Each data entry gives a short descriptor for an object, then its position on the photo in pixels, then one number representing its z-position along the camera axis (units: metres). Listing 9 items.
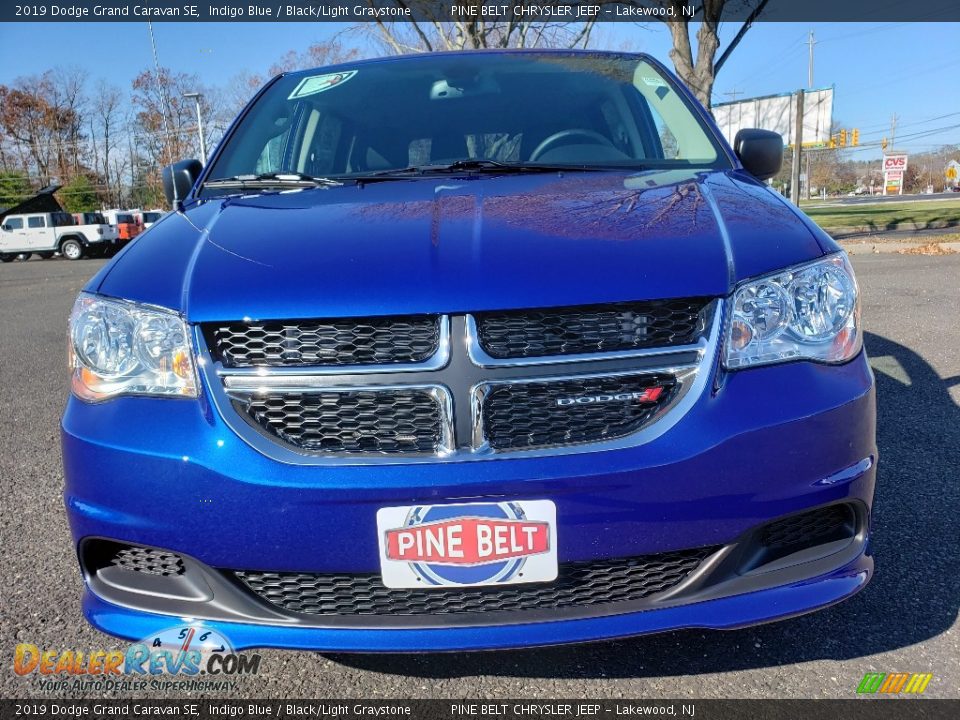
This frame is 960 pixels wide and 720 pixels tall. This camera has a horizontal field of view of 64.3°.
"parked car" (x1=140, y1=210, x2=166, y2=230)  32.22
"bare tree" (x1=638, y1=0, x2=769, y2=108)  12.24
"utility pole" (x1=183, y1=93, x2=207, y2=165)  37.22
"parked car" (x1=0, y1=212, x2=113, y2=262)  27.94
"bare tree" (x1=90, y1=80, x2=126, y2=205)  57.38
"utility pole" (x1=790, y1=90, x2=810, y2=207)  14.32
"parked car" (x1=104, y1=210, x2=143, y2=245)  28.38
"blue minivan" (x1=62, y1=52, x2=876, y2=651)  1.43
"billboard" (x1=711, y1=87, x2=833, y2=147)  25.05
